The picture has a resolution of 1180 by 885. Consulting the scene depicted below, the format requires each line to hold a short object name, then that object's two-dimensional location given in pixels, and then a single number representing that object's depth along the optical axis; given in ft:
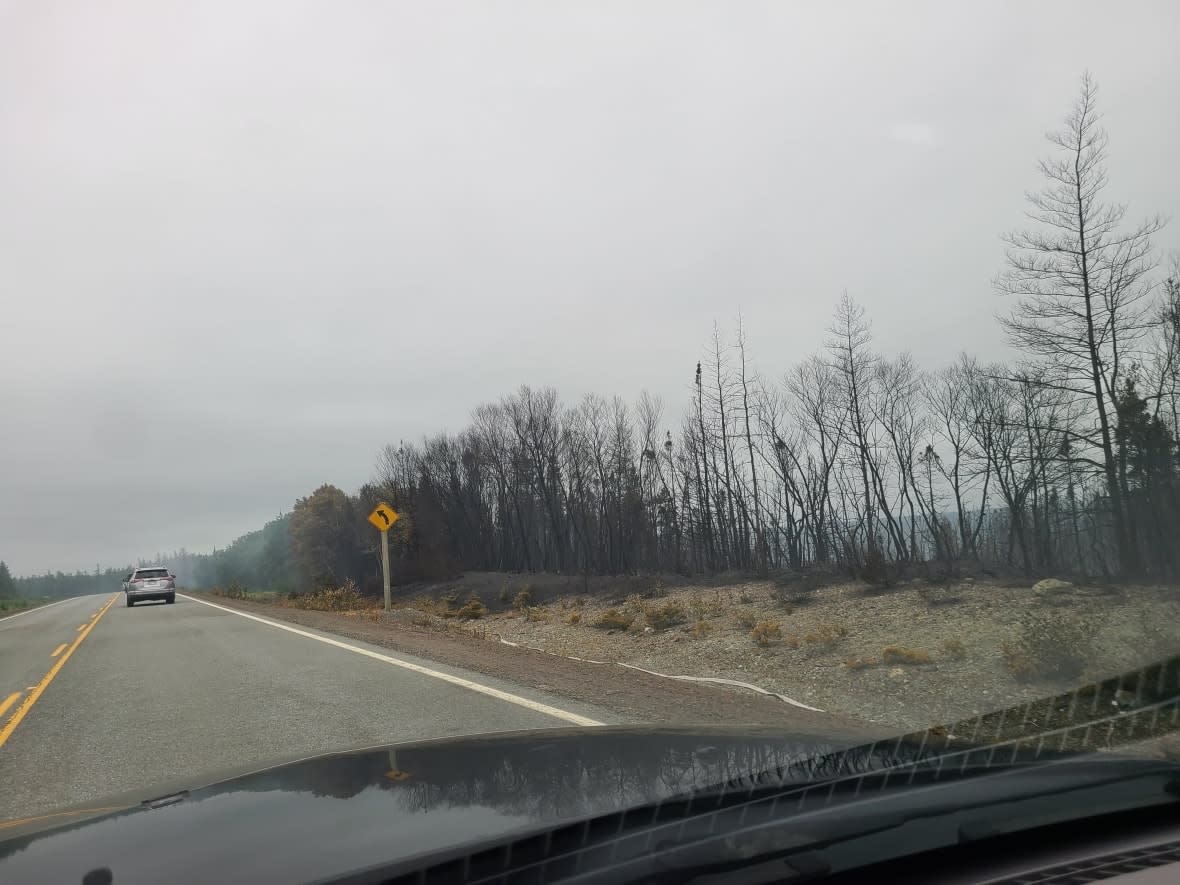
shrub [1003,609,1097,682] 27.27
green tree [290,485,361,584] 269.44
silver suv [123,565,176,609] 119.24
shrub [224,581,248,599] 176.81
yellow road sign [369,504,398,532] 75.66
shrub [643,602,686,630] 57.82
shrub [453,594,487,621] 96.11
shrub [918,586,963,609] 45.14
